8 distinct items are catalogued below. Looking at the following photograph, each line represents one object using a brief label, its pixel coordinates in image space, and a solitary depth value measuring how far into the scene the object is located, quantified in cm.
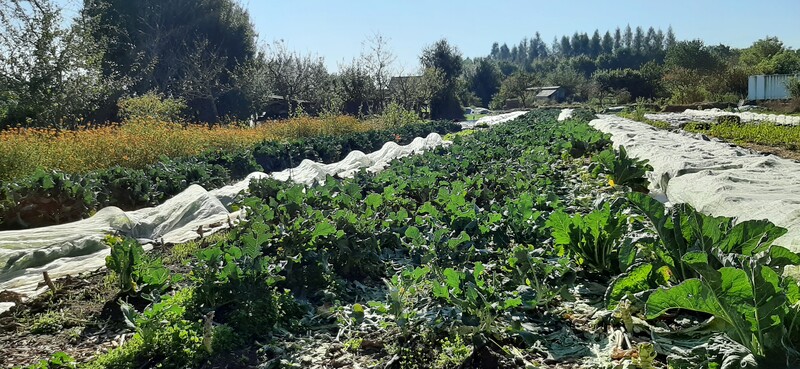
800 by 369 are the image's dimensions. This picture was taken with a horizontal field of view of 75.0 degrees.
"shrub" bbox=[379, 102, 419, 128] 2316
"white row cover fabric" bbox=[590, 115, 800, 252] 335
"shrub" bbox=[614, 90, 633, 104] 4081
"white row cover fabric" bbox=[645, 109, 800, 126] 1647
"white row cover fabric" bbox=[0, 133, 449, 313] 448
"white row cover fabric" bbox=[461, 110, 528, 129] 2681
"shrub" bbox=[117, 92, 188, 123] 1680
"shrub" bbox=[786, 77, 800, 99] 2461
